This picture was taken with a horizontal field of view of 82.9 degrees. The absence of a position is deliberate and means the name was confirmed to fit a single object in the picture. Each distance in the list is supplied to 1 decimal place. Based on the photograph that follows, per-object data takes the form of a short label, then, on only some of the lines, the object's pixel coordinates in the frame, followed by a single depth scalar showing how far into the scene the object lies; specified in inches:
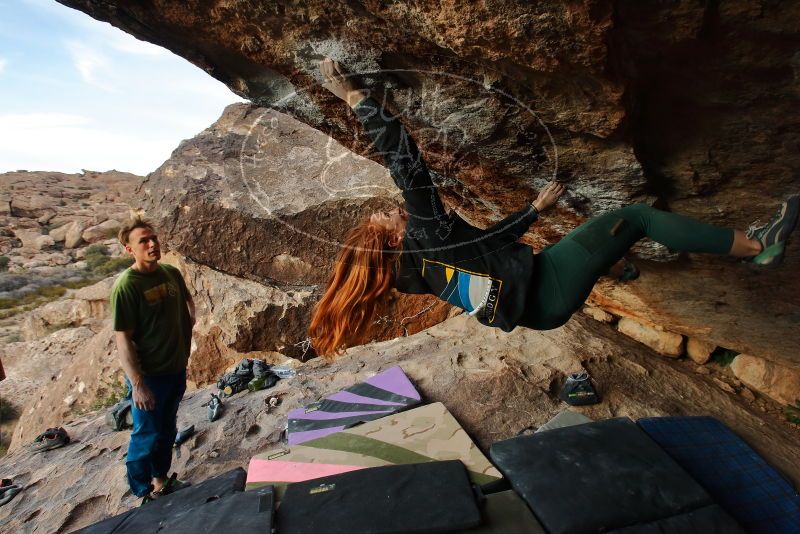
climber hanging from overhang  79.7
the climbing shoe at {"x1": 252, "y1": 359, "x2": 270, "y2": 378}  166.1
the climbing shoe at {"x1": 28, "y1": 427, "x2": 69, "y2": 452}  156.3
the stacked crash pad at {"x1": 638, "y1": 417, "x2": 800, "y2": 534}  79.4
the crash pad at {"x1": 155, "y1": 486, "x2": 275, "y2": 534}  68.5
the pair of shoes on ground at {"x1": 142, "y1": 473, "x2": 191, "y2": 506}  109.9
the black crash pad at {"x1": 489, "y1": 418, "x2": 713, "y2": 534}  68.0
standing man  102.1
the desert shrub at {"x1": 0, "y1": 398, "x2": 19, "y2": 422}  358.3
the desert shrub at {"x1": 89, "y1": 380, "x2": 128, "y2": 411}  237.7
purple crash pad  118.8
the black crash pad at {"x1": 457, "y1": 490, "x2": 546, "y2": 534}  68.0
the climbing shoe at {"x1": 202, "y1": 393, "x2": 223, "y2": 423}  144.2
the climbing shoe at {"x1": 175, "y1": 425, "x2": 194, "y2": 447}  134.3
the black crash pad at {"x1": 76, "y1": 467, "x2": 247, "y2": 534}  74.2
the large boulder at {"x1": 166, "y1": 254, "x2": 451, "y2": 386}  219.3
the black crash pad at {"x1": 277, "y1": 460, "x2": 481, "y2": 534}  67.2
